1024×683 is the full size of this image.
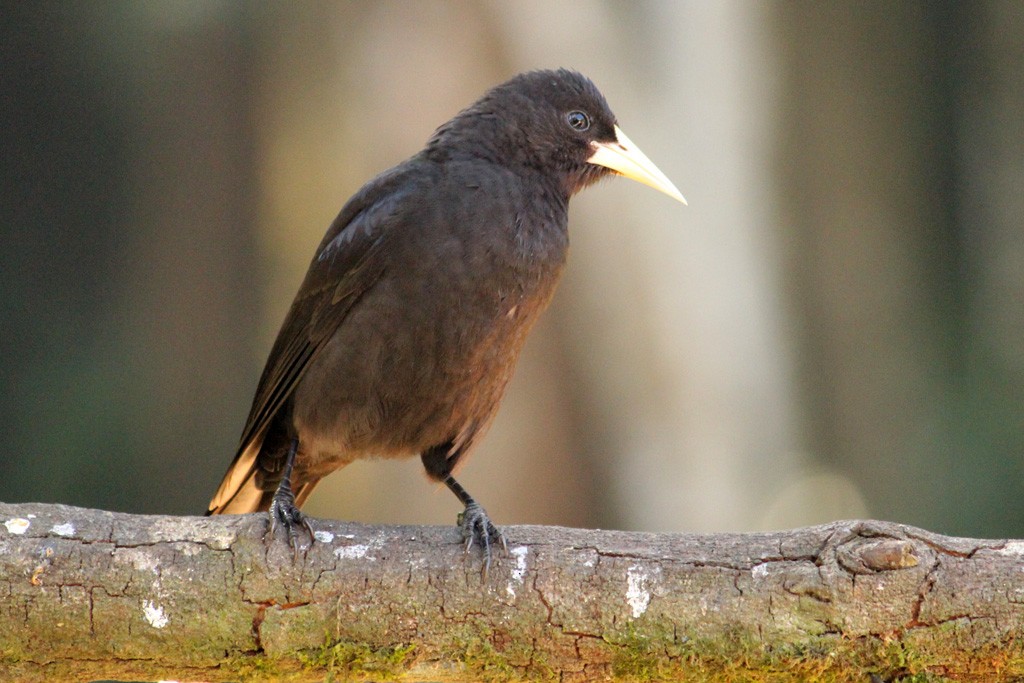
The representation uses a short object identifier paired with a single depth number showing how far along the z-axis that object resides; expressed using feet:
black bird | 22.54
